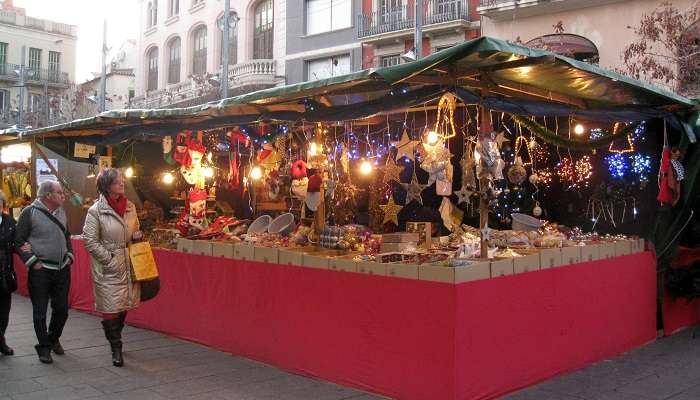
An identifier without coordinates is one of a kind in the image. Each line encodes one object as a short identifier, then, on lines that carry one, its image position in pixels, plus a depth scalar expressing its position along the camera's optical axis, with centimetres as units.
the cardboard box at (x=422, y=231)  644
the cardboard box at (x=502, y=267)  485
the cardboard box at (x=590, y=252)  597
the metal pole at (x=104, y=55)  2742
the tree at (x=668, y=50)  1400
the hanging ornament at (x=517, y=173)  665
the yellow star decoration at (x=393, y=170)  759
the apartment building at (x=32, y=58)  4284
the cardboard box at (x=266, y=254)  593
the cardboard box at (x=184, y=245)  699
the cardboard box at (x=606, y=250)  623
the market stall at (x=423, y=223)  477
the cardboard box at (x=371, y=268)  495
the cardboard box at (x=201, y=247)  673
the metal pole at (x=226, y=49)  1967
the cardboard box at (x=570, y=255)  570
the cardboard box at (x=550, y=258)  543
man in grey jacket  592
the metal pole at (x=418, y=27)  1466
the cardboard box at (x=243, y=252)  621
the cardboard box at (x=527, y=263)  511
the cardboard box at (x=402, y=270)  471
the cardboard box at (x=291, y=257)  567
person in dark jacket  607
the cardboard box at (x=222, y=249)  646
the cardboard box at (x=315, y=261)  545
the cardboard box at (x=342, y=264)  522
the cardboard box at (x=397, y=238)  612
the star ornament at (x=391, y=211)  789
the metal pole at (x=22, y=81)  3278
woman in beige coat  568
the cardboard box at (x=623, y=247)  649
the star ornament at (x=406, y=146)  666
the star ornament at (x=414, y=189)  716
